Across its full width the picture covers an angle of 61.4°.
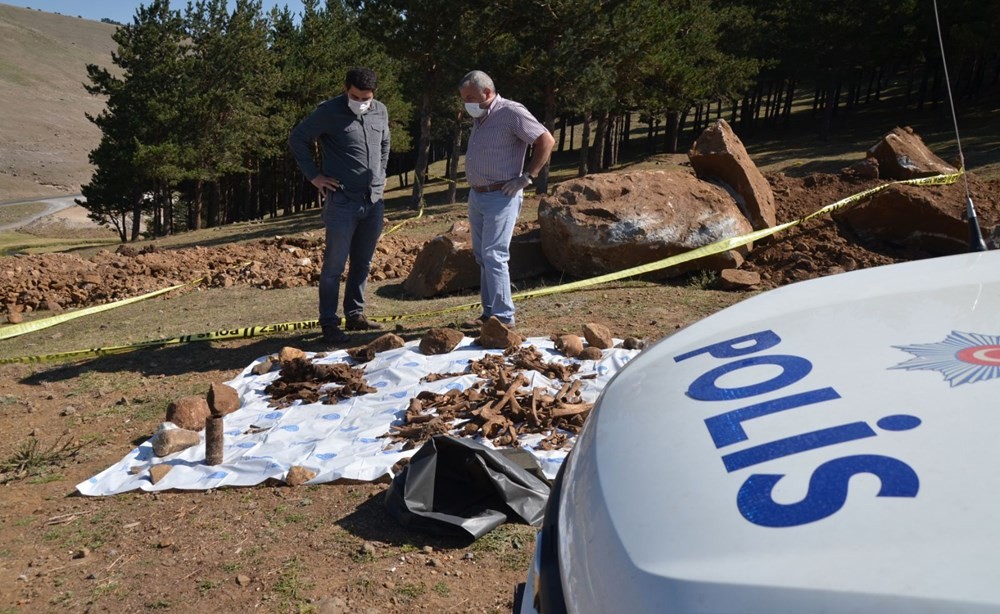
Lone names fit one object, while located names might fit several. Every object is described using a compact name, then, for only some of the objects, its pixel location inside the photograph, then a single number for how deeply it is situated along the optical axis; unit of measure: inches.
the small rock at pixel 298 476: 167.8
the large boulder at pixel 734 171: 367.6
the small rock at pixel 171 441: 184.5
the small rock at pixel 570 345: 224.1
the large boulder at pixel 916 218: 336.2
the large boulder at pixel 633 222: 338.0
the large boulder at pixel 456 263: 357.4
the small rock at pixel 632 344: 229.8
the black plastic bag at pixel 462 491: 141.6
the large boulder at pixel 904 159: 427.8
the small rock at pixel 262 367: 240.7
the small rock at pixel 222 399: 205.2
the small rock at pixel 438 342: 233.9
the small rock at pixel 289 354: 235.7
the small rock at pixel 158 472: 172.6
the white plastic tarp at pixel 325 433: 171.5
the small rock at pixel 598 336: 230.7
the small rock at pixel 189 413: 201.6
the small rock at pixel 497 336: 232.4
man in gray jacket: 248.2
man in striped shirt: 240.2
